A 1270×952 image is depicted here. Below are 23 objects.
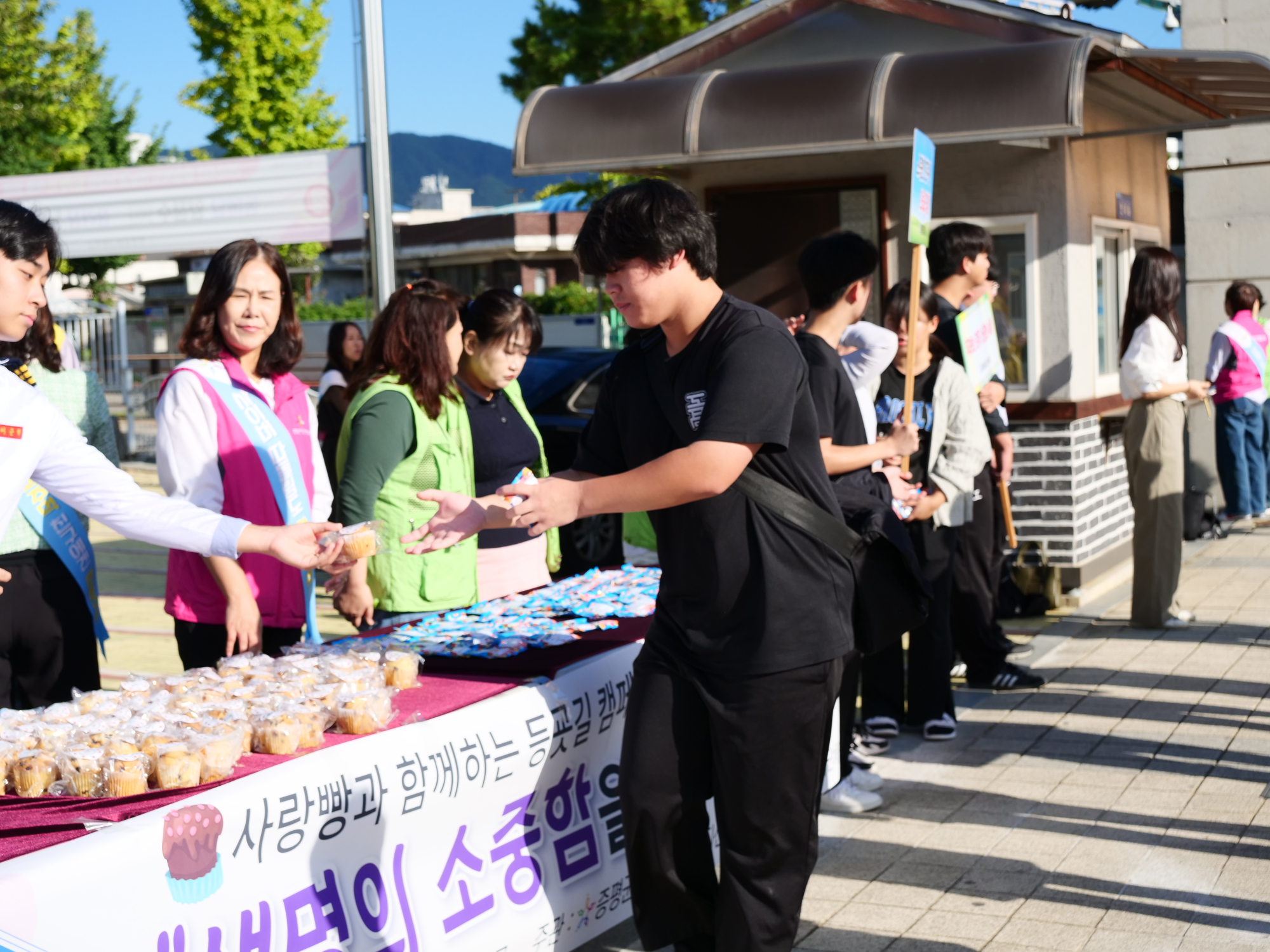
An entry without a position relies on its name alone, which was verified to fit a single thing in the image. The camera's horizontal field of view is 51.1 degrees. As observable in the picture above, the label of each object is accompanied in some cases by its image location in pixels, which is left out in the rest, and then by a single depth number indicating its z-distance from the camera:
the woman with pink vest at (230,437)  3.89
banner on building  11.20
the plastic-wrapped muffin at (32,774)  2.80
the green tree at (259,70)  33.69
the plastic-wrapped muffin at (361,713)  3.19
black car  10.79
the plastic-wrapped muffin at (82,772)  2.78
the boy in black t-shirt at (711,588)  2.99
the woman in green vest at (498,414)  4.97
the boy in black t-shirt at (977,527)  6.46
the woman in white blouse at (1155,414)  7.67
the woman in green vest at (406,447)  4.43
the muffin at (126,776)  2.75
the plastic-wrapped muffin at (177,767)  2.77
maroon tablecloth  2.51
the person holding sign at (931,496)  5.77
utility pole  8.19
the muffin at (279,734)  3.02
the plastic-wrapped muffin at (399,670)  3.59
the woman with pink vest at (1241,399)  11.35
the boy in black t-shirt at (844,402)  4.50
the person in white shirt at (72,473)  3.05
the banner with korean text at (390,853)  2.48
